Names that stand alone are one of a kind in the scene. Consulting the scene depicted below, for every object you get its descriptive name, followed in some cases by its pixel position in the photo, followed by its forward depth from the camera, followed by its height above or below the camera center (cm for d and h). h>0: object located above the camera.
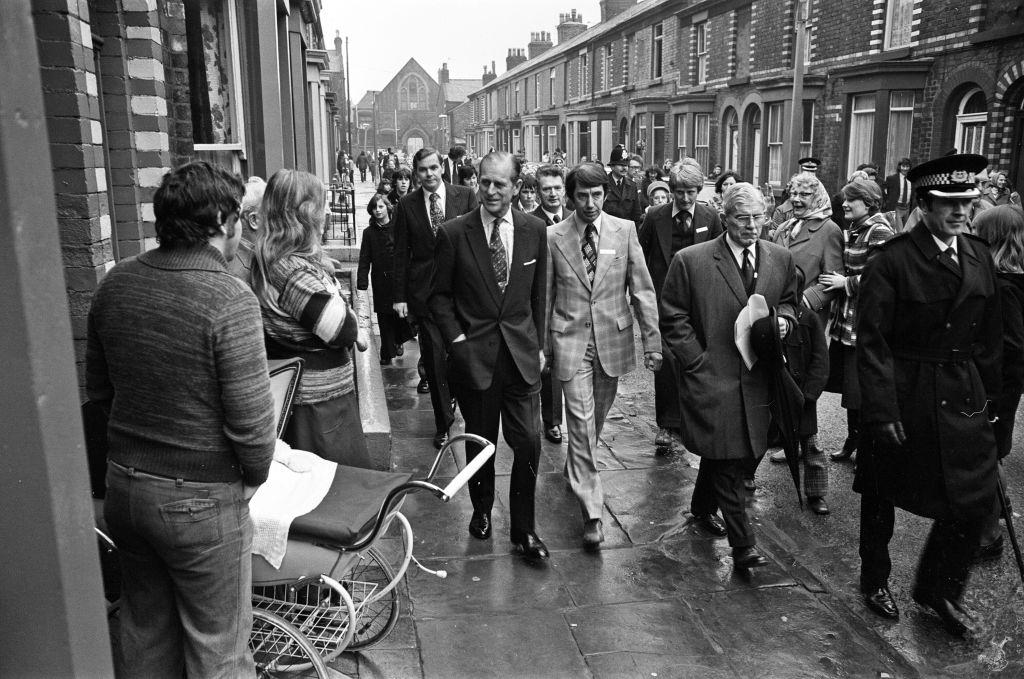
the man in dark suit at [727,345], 461 -96
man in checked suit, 502 -86
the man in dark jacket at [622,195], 1037 -47
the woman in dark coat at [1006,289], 447 -69
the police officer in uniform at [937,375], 409 -99
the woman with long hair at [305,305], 364 -58
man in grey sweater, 252 -69
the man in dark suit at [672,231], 661 -58
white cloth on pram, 303 -116
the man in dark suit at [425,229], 679 -54
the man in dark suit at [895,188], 1681 -66
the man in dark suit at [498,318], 469 -83
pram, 306 -137
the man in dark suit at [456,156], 1463 +0
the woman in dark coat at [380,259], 813 -91
